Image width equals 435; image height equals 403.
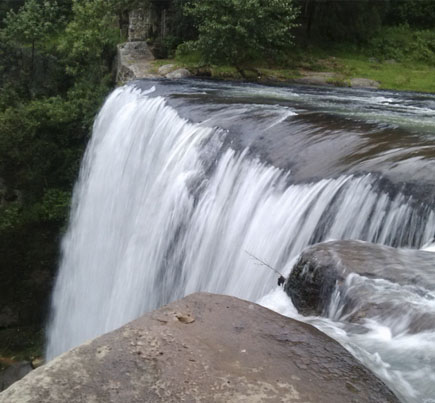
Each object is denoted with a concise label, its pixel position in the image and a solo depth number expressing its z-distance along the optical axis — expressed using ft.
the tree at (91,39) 67.77
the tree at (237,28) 55.31
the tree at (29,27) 69.46
